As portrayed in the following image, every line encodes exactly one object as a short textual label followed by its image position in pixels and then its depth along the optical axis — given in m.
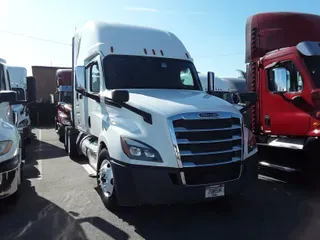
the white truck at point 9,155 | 3.68
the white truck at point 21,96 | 9.47
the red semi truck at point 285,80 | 4.76
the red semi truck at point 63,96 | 9.23
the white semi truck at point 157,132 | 3.38
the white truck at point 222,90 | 11.72
